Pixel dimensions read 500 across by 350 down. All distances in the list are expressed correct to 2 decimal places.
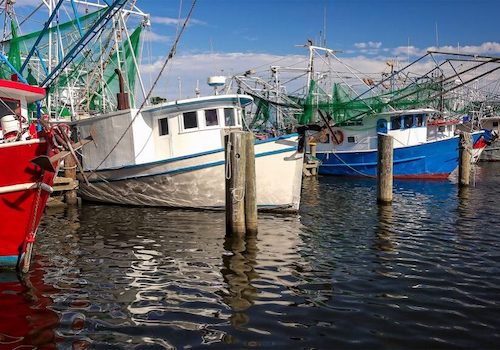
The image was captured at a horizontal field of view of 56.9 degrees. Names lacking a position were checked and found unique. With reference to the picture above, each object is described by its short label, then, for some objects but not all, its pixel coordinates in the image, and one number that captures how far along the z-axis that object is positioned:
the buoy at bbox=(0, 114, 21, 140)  9.04
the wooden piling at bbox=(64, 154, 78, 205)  17.00
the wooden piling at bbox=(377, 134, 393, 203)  16.41
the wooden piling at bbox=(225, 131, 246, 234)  10.84
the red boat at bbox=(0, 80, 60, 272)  8.12
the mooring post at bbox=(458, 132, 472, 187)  20.80
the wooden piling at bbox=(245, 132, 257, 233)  11.17
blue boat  26.09
